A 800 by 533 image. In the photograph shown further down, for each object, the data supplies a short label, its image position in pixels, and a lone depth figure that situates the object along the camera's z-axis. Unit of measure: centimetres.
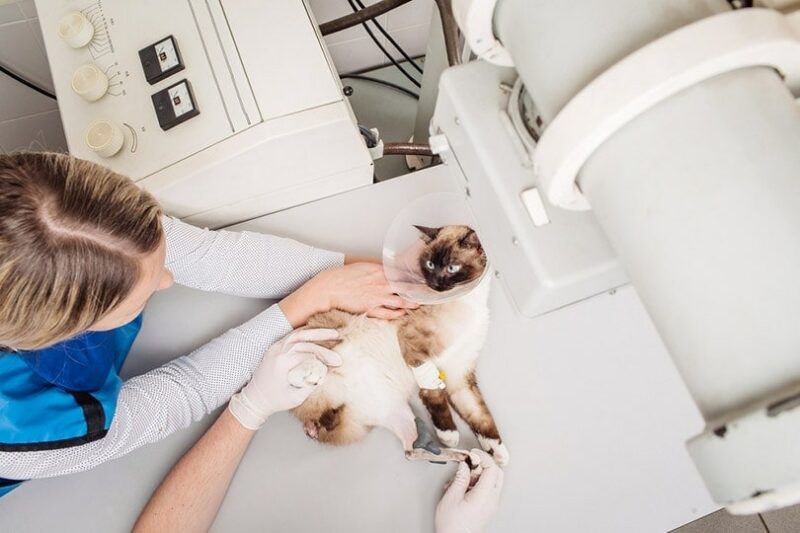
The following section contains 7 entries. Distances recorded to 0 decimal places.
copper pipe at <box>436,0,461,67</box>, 103
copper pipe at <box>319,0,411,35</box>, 127
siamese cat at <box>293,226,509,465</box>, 96
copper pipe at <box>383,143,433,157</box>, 120
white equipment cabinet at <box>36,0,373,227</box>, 92
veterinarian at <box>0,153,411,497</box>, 66
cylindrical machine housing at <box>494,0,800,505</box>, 29
